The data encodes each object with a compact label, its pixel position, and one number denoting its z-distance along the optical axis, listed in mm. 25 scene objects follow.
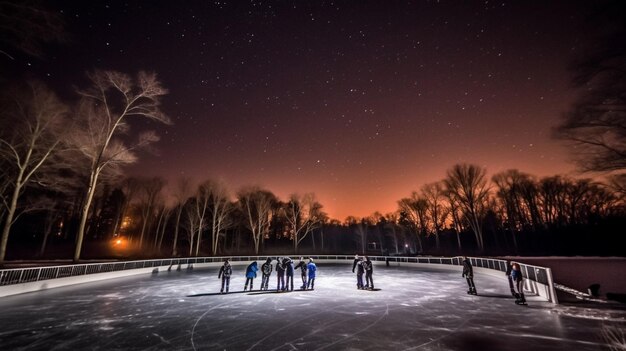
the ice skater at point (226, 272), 13902
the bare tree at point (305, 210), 53406
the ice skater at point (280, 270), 14211
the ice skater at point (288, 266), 14250
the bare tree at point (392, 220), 68950
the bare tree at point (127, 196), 49938
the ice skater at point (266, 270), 14453
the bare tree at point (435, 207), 52006
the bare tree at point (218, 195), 44275
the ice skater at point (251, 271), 14172
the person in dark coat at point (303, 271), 14745
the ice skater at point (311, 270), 14891
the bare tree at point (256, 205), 48062
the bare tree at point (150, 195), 48938
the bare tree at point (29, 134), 18047
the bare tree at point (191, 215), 45431
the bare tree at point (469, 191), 40688
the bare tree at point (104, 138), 19359
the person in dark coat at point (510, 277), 11453
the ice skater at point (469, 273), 12584
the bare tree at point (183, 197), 45716
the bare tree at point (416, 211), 55969
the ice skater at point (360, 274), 14686
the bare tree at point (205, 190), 45062
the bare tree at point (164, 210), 49244
